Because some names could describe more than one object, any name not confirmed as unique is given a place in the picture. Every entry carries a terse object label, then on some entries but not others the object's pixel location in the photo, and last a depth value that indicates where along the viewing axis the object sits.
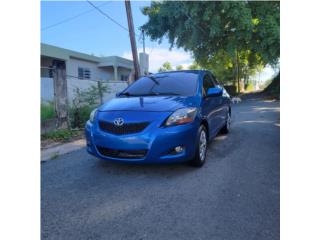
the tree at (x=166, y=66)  64.29
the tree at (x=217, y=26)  17.38
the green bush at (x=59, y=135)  6.42
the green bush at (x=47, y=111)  7.15
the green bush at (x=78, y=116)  7.58
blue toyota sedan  3.57
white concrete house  8.82
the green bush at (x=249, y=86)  44.62
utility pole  10.84
